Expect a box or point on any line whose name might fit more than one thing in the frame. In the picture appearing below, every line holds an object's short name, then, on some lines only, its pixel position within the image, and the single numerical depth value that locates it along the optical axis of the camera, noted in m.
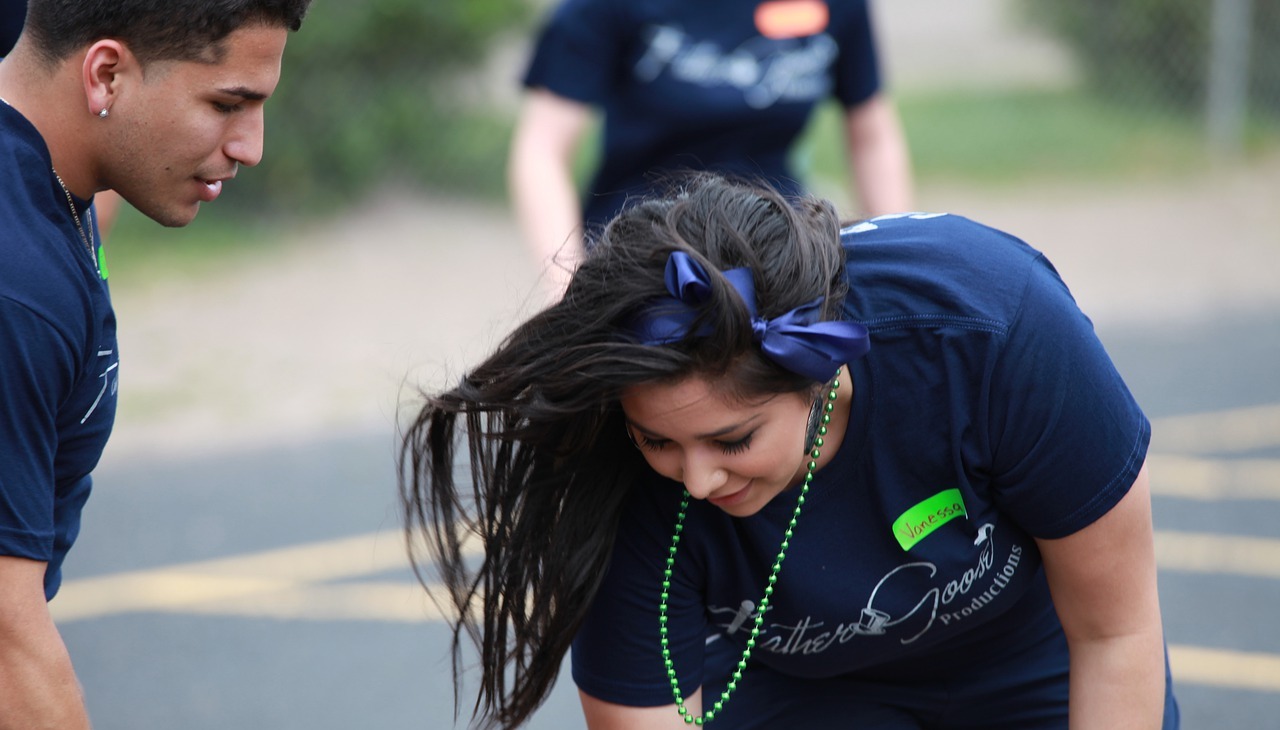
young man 3.13
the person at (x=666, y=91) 6.26
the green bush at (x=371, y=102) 15.90
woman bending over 3.62
